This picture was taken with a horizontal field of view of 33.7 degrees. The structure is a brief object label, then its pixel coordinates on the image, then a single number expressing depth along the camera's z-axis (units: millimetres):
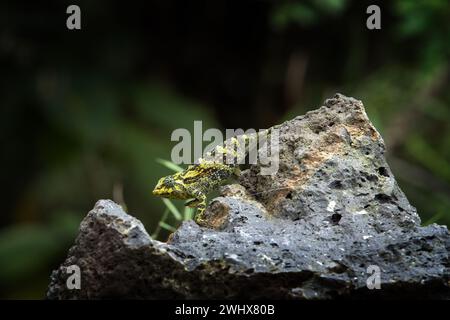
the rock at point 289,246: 2643
